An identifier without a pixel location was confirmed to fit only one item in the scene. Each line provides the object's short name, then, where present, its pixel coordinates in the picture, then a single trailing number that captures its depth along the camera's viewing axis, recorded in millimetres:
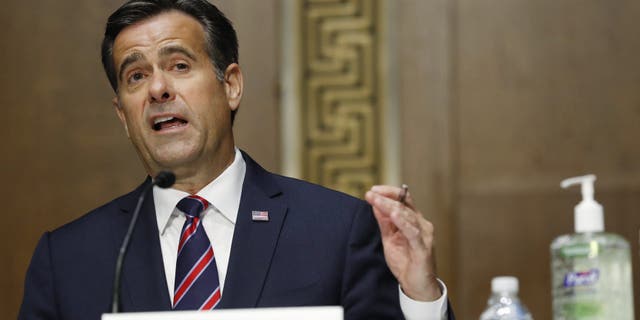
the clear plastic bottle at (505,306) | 3556
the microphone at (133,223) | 3625
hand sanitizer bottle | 3505
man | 3860
